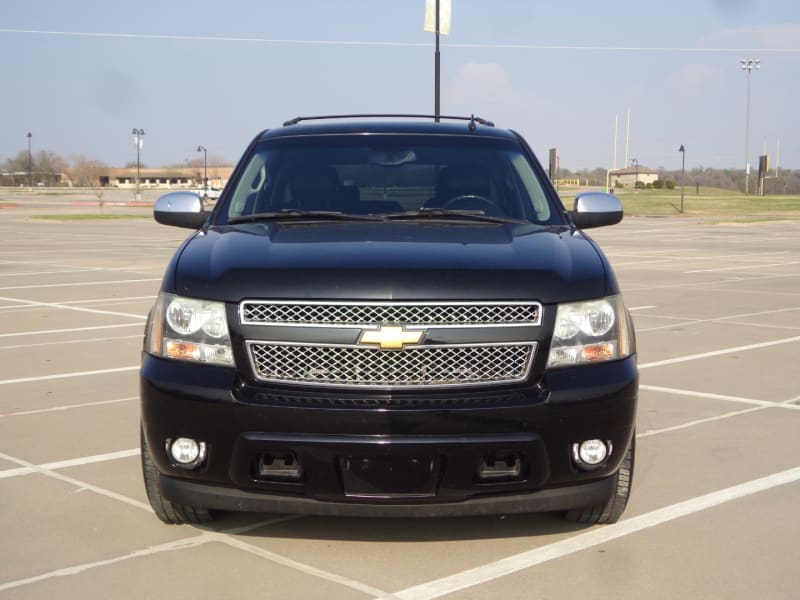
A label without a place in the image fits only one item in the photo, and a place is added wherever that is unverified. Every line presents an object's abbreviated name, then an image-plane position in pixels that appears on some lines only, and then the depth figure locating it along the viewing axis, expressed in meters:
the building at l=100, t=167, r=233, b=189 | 170.12
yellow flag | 21.52
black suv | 4.02
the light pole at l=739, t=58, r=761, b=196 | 89.50
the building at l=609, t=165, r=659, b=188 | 142.38
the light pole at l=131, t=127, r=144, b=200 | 99.38
